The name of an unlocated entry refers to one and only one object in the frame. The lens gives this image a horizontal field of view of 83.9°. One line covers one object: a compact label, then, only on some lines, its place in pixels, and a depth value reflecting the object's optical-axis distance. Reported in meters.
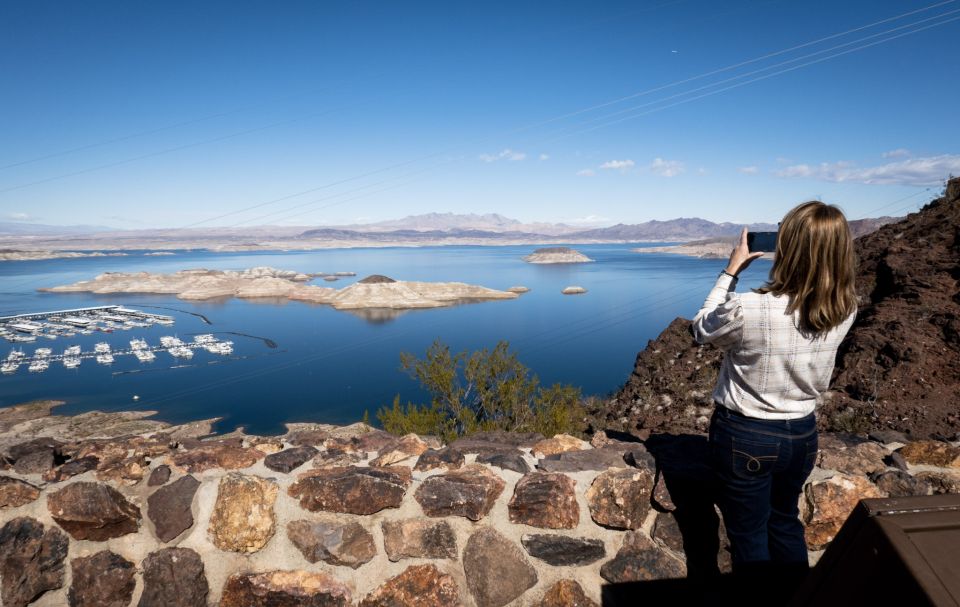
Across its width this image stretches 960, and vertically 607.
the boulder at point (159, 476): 2.24
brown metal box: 0.68
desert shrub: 9.53
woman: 1.55
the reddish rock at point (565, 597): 2.06
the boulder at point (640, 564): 2.04
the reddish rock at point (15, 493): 2.08
